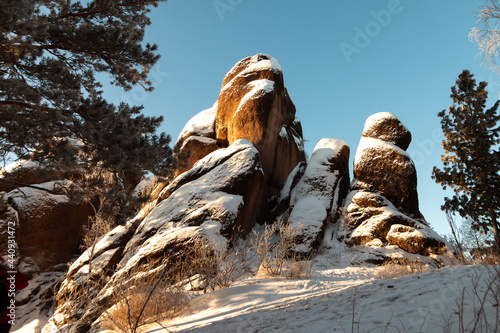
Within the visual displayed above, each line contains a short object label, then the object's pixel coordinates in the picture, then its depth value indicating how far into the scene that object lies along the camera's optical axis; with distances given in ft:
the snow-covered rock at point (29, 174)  51.47
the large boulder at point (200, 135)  56.49
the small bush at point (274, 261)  25.04
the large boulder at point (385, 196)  35.99
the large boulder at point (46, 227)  48.85
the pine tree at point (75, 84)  16.05
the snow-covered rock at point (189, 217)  28.07
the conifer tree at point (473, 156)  39.83
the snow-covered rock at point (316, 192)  39.09
